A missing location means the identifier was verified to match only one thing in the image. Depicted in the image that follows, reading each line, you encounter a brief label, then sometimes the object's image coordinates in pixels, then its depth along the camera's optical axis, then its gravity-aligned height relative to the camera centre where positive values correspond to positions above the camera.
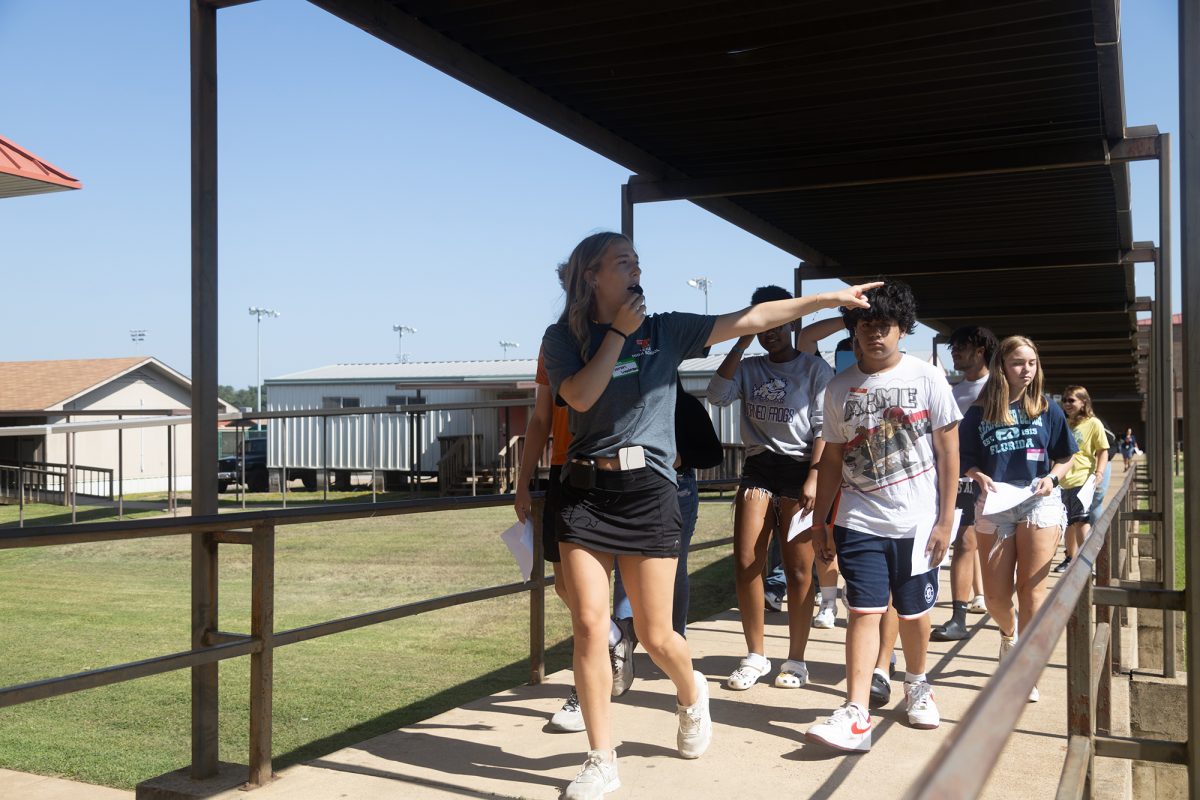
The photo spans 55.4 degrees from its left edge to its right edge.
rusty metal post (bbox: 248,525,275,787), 3.82 -0.80
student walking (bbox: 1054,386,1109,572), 8.16 -0.34
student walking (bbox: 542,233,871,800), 3.53 -0.12
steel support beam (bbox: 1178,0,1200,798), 2.74 +0.36
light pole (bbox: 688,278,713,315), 72.25 +8.50
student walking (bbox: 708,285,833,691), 5.21 -0.24
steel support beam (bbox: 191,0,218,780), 3.90 +0.20
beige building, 38.97 +0.83
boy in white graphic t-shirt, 4.14 -0.22
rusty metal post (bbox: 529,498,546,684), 5.25 -0.87
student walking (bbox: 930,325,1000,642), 5.77 -0.42
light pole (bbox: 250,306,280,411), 92.62 +8.82
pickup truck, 35.44 -1.54
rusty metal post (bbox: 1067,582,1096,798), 2.62 -0.63
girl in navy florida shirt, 5.08 -0.25
